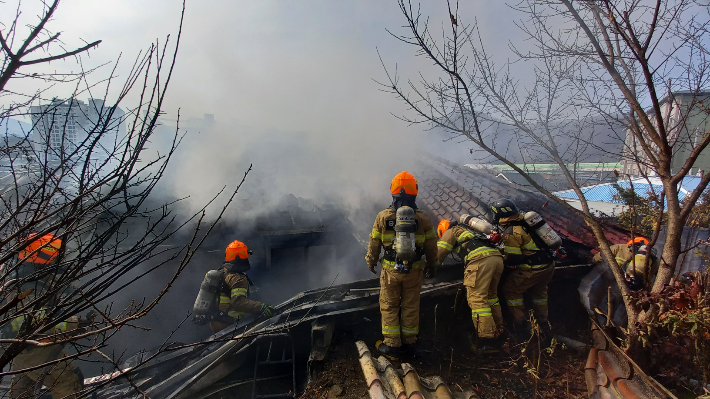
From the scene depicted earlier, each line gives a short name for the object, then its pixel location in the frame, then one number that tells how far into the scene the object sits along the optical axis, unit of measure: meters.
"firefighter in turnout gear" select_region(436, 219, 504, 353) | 3.82
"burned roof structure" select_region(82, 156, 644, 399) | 4.07
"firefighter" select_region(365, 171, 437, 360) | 3.91
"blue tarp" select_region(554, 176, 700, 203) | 10.23
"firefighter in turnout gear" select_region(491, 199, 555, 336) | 4.20
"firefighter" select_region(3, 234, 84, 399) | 3.93
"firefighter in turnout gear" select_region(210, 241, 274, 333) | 4.95
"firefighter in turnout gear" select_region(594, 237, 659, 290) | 4.34
